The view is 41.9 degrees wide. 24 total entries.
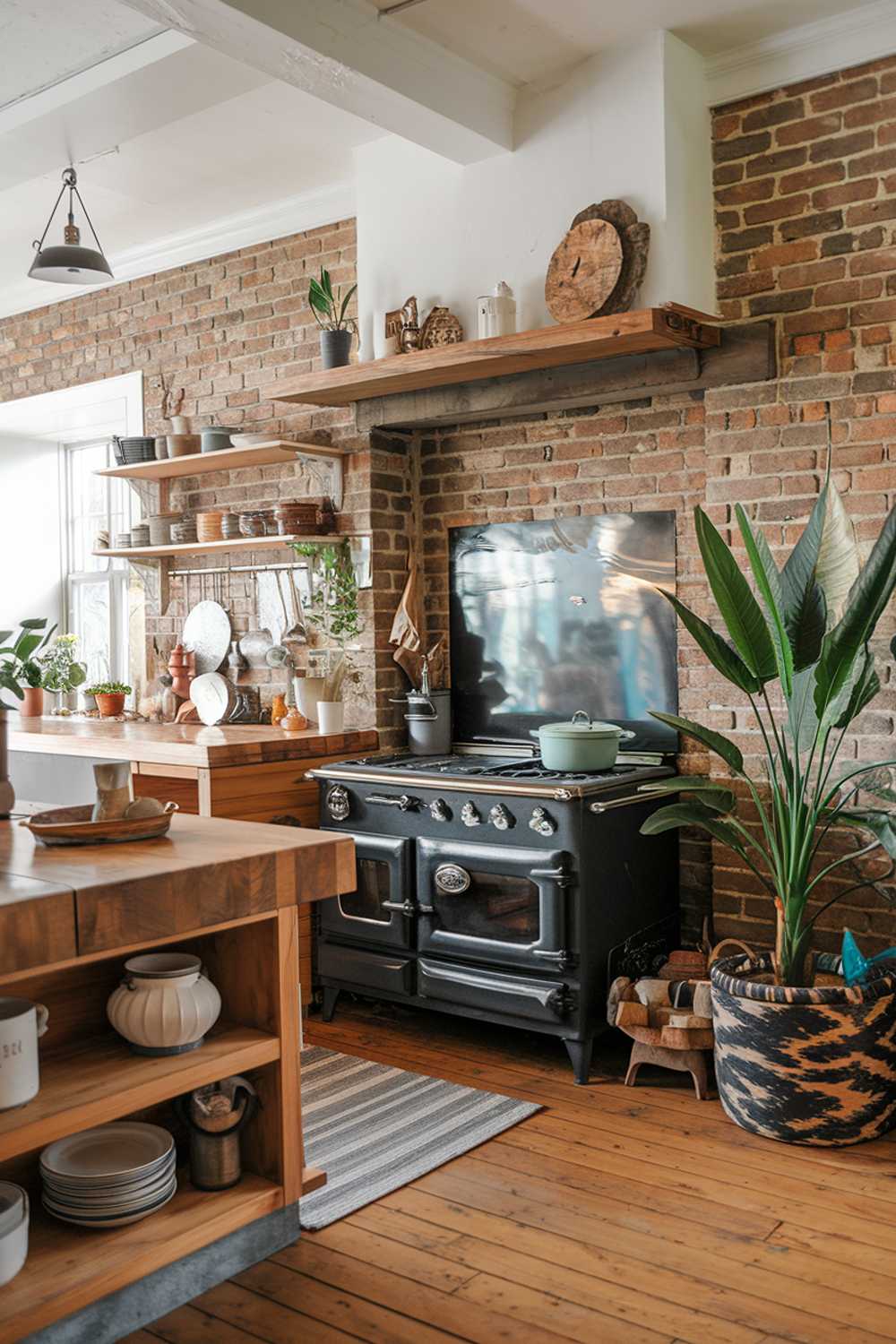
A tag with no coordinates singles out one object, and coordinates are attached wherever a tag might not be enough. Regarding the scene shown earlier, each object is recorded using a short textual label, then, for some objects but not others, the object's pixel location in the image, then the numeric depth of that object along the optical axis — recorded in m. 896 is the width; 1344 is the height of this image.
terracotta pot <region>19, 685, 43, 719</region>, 5.77
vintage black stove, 3.54
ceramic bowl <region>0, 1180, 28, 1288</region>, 2.03
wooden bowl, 2.39
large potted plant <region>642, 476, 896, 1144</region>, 2.97
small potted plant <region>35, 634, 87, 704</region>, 5.91
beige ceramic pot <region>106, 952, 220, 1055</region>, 2.35
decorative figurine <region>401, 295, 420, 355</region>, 4.11
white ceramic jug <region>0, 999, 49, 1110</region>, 2.07
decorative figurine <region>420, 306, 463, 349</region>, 4.05
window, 6.42
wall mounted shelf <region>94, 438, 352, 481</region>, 4.59
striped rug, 2.88
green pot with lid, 3.76
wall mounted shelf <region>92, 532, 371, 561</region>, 4.65
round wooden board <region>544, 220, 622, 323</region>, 3.63
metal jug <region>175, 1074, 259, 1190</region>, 2.40
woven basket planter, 2.97
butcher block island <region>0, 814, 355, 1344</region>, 2.02
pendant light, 4.36
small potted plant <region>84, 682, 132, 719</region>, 5.46
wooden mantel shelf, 3.47
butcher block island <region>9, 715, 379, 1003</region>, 4.06
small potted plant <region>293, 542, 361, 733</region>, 4.62
